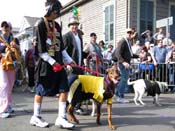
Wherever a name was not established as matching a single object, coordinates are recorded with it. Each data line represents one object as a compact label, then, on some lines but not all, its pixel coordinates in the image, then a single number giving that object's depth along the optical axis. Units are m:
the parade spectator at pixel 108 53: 13.62
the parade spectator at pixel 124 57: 9.05
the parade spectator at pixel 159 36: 14.00
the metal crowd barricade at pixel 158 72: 12.80
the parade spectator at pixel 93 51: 8.39
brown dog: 6.25
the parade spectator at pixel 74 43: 7.17
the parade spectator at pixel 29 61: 12.03
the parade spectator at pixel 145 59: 12.73
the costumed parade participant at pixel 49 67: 5.89
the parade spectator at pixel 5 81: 7.01
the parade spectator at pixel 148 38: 14.84
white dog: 9.18
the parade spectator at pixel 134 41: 14.25
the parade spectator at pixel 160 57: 12.77
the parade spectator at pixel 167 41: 13.35
